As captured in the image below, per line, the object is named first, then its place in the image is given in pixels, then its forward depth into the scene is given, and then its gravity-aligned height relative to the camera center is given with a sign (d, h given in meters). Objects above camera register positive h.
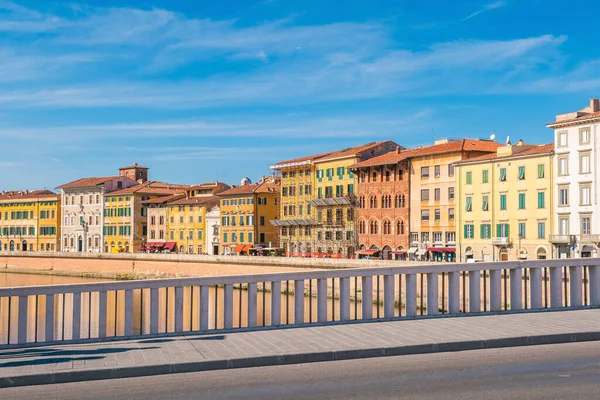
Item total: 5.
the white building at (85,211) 119.00 +5.28
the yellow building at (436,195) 74.31 +4.85
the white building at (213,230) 104.12 +2.21
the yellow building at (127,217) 113.56 +4.11
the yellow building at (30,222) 125.44 +3.88
